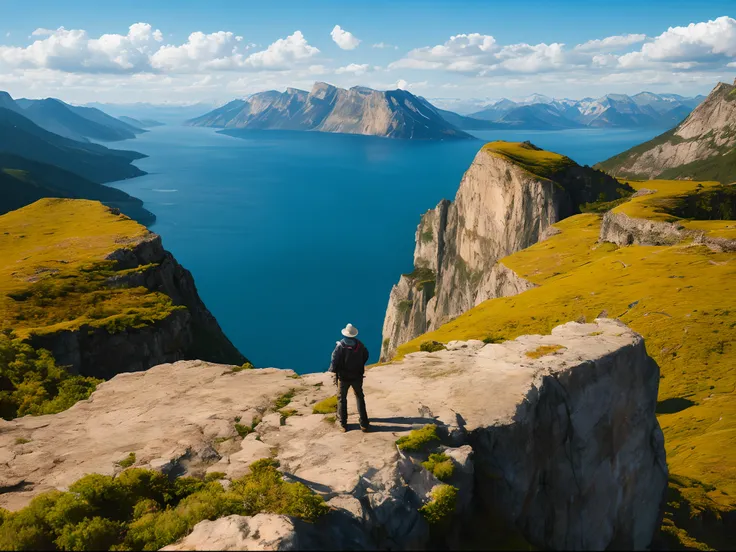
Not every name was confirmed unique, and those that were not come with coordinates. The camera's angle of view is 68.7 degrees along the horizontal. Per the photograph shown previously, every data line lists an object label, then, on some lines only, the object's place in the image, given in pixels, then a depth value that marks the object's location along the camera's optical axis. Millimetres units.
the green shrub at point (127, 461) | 17059
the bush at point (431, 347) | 27648
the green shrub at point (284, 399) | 21717
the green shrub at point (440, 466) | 14953
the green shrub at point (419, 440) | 15898
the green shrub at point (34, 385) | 28266
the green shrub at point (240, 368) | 28548
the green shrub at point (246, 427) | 19075
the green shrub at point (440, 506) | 14023
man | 18219
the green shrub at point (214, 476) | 15602
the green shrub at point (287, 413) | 20469
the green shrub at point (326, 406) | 20266
